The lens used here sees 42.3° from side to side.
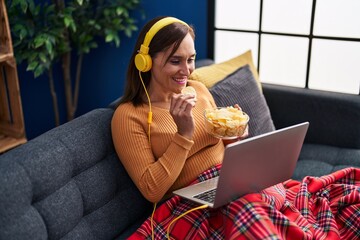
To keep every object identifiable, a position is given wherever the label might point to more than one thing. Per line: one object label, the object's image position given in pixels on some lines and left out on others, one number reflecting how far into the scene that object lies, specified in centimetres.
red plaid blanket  131
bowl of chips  151
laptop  128
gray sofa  131
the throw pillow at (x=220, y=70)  215
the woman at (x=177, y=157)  143
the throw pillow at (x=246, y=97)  207
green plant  251
